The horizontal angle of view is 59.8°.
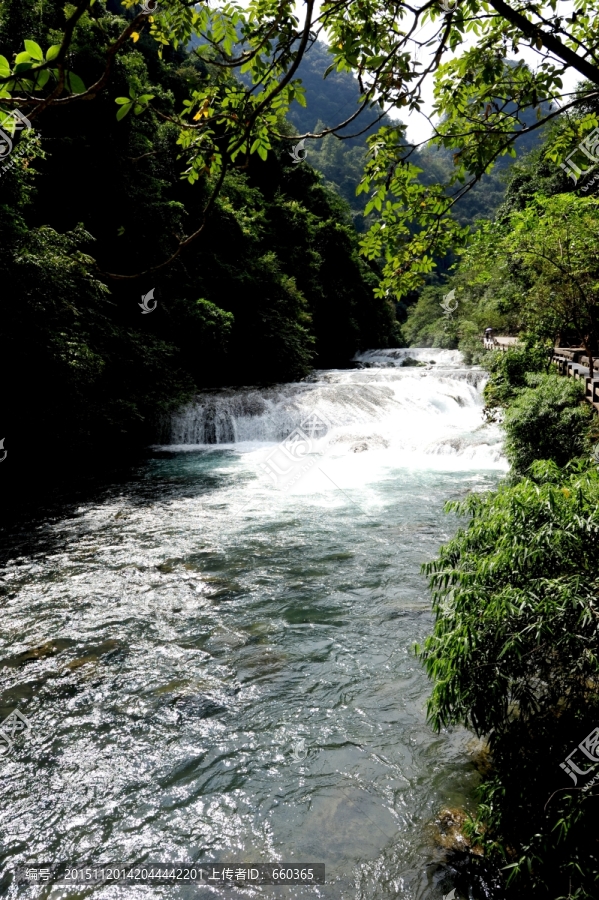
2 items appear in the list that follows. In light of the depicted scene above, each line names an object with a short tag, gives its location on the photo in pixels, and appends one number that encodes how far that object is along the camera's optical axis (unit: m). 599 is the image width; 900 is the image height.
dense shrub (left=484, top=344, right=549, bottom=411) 11.31
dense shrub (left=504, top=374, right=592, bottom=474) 8.56
